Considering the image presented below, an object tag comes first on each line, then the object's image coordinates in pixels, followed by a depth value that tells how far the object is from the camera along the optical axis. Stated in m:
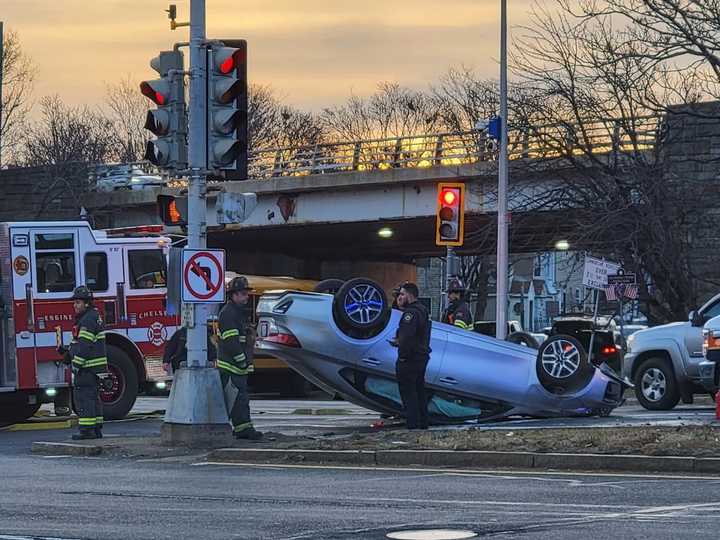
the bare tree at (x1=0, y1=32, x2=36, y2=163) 68.62
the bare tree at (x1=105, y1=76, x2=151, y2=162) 77.64
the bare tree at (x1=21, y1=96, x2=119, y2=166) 66.05
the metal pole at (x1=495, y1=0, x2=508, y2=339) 30.19
